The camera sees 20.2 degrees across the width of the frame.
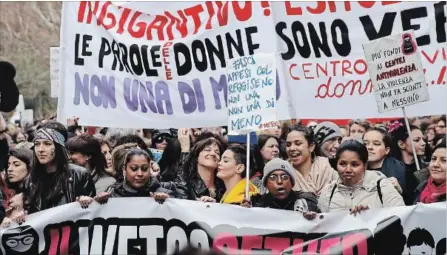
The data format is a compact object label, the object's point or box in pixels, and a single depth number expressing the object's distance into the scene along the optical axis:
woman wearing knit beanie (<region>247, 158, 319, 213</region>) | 7.64
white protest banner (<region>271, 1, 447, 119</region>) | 9.81
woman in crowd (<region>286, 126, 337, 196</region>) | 8.82
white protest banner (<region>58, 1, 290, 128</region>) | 9.81
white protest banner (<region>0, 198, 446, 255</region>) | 7.34
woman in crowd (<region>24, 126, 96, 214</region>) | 7.77
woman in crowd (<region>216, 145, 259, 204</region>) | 8.25
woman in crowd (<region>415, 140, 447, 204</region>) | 7.77
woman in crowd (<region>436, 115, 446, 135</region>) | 12.35
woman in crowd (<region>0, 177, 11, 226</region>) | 6.93
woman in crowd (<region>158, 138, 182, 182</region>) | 9.72
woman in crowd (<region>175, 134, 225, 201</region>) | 8.62
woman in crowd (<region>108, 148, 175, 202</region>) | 7.69
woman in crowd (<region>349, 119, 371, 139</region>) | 11.45
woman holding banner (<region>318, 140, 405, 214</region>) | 7.55
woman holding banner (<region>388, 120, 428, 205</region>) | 9.16
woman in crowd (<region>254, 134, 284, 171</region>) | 10.14
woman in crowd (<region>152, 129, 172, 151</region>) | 11.13
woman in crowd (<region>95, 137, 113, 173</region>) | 9.84
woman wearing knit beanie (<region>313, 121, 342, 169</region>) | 10.09
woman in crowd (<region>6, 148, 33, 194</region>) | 8.85
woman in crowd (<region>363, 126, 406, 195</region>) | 9.19
